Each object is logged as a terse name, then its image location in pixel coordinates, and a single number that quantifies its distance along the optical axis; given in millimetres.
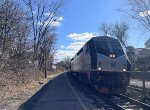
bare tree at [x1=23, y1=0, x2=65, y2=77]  18012
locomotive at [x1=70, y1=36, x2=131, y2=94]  7365
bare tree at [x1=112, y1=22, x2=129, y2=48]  30449
